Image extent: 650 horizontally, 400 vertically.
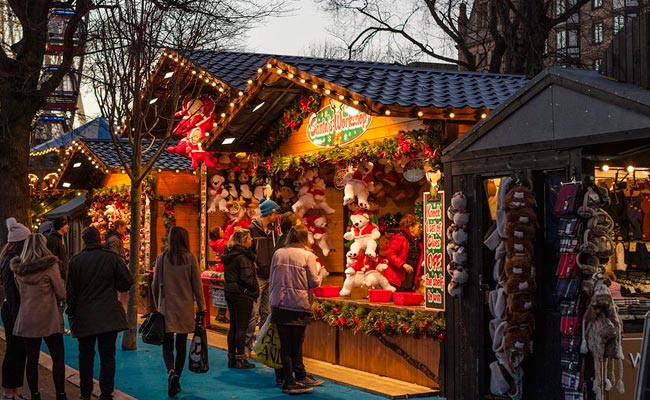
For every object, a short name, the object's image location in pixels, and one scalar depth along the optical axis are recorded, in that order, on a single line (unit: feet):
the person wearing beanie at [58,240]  47.76
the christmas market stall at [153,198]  69.00
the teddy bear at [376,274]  41.96
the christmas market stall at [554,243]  25.85
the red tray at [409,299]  38.50
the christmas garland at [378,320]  36.11
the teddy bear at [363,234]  42.78
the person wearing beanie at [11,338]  34.45
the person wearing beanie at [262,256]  42.88
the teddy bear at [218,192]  58.13
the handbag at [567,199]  26.07
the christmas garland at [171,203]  68.90
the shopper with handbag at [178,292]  35.24
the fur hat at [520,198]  28.02
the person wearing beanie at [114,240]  55.16
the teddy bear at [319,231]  48.88
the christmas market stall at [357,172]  36.58
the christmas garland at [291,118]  47.62
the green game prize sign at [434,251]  36.19
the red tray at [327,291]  44.60
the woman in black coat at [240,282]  40.60
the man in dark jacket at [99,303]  32.22
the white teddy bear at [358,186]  42.83
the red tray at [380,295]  40.73
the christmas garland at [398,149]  36.60
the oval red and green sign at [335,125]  43.01
